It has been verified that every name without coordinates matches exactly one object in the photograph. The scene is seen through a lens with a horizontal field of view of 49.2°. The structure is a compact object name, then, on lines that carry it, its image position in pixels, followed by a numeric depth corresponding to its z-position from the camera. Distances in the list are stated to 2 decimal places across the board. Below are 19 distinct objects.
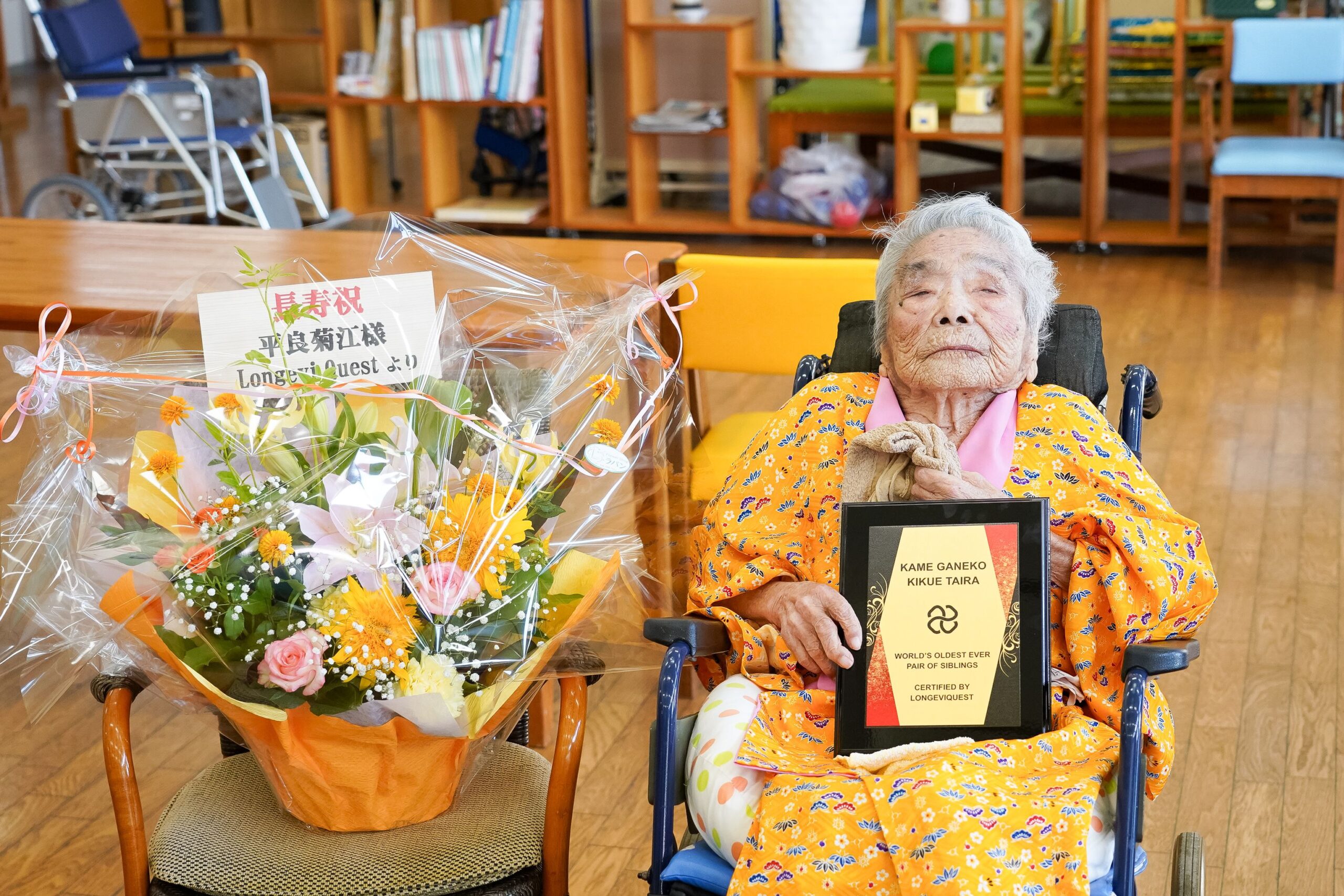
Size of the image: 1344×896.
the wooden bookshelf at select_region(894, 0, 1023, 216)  5.75
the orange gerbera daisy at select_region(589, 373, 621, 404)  1.59
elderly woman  1.55
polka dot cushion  1.66
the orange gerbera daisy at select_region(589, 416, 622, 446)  1.54
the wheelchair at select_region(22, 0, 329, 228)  5.66
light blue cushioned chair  5.34
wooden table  2.73
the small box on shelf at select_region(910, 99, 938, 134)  5.88
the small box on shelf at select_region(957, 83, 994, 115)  5.91
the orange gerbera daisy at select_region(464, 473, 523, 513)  1.45
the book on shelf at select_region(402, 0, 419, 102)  6.25
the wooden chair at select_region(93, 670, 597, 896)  1.56
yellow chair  2.59
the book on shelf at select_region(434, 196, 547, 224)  6.46
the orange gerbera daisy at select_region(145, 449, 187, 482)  1.42
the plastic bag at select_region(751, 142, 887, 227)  6.21
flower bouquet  1.41
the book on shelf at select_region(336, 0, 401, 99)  6.38
